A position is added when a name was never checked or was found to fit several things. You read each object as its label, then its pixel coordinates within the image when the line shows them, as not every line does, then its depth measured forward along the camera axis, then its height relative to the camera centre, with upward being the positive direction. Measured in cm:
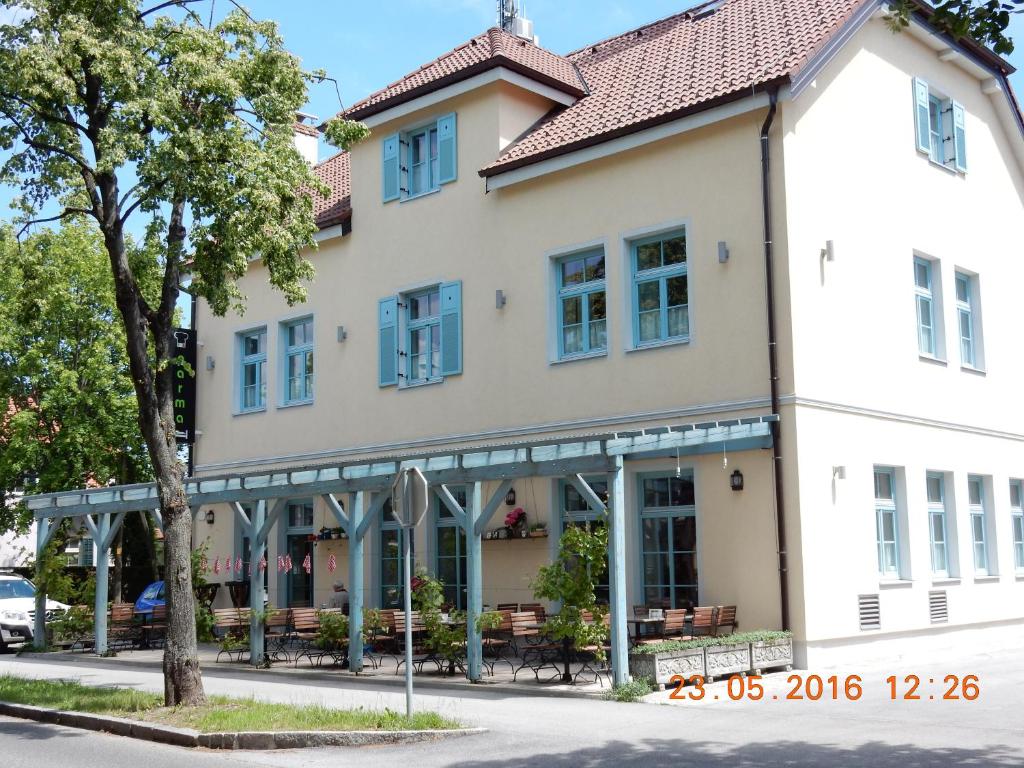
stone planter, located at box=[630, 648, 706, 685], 1312 -135
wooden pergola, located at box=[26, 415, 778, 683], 1359 +90
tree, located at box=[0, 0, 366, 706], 1235 +429
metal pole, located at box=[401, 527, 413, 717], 1063 -96
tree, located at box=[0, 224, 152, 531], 2766 +404
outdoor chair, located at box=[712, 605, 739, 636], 1527 -98
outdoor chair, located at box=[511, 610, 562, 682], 1506 -128
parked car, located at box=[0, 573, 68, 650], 2317 -118
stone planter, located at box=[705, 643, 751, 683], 1368 -136
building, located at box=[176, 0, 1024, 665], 1576 +356
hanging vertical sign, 2421 +329
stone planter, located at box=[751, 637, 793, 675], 1428 -138
